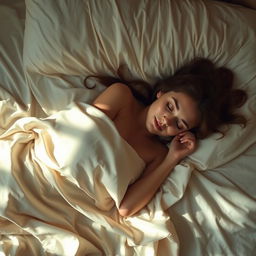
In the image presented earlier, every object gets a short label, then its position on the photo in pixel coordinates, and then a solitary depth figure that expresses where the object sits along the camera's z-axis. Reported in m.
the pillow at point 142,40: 1.38
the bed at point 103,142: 1.27
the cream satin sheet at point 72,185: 1.25
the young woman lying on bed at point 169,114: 1.36
